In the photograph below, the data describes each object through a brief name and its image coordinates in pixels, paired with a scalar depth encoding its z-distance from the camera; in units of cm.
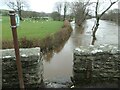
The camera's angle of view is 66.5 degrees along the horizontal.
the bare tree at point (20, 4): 2469
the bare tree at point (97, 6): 820
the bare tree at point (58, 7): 3624
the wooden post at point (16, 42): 156
